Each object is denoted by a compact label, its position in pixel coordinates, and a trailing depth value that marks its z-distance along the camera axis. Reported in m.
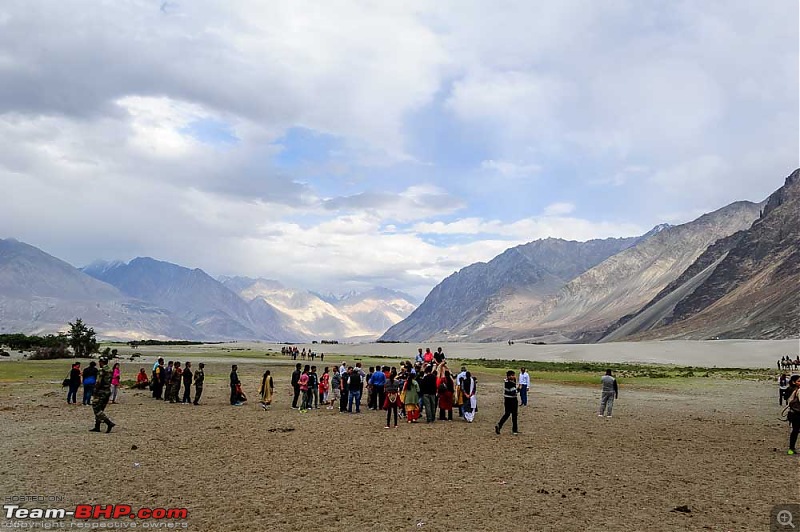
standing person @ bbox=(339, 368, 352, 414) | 24.75
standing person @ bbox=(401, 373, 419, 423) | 21.92
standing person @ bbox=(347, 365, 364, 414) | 24.34
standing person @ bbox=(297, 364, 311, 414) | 25.36
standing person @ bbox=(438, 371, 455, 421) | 22.36
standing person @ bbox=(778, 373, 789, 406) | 27.73
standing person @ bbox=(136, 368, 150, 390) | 32.41
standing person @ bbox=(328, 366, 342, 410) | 27.30
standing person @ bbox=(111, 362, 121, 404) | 26.24
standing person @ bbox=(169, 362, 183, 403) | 27.09
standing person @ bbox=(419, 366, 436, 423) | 21.56
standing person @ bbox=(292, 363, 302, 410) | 25.64
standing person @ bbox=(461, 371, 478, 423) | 22.24
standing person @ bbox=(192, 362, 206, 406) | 26.43
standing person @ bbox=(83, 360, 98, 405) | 23.91
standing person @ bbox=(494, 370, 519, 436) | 19.09
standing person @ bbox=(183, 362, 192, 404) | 26.80
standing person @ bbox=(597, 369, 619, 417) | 23.95
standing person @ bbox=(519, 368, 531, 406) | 27.91
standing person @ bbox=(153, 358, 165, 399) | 28.28
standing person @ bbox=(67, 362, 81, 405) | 25.44
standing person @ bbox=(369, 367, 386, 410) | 25.35
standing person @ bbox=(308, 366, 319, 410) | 25.84
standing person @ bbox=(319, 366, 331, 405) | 27.36
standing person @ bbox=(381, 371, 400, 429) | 20.98
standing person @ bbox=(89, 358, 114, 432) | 18.06
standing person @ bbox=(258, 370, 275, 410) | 25.50
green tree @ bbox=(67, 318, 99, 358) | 70.31
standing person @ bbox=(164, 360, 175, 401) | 27.29
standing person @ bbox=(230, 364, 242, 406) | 26.97
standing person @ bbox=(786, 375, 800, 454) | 16.59
